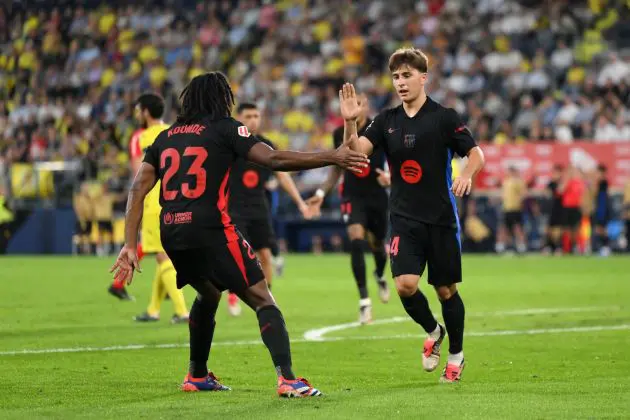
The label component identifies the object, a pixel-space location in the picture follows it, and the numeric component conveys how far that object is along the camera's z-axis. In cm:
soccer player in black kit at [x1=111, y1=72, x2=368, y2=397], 1644
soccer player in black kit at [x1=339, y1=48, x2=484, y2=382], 1859
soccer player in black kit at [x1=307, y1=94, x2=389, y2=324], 3036
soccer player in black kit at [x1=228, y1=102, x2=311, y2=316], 3073
